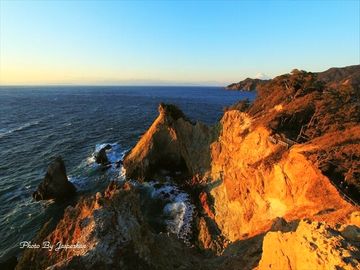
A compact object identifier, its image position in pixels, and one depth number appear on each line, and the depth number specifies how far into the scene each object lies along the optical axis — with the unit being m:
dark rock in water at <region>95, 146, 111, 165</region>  45.45
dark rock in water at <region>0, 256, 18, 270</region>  21.61
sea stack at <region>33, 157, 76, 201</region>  33.97
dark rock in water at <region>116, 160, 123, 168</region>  44.47
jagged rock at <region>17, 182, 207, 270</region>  11.91
